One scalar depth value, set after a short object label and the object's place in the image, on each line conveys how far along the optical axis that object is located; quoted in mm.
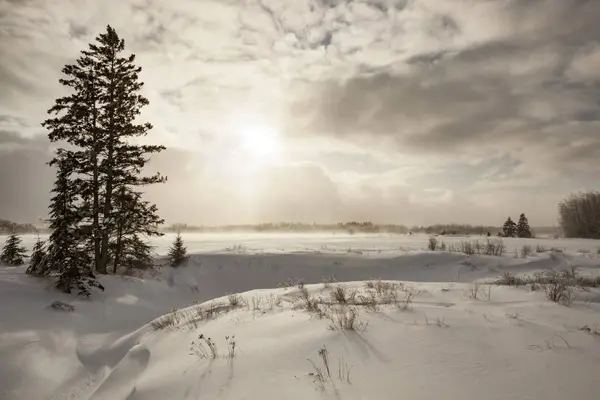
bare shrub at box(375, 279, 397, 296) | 8141
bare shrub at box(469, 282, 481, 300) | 7312
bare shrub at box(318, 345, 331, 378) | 4027
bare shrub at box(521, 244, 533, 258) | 17875
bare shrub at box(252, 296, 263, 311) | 7704
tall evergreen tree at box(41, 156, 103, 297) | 11555
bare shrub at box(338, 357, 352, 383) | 3846
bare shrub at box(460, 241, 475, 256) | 18406
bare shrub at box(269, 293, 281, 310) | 7863
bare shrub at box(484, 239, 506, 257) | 18553
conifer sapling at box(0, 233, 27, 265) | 15711
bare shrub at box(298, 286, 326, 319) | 6383
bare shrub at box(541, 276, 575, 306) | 6594
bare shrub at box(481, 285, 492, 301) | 7156
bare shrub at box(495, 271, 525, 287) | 9836
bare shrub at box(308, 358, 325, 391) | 3758
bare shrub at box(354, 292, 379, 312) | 6376
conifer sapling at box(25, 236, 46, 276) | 11951
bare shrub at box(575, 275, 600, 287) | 9414
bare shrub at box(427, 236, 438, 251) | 21106
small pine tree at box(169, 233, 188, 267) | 18141
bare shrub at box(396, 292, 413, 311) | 6183
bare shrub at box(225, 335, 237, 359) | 4946
